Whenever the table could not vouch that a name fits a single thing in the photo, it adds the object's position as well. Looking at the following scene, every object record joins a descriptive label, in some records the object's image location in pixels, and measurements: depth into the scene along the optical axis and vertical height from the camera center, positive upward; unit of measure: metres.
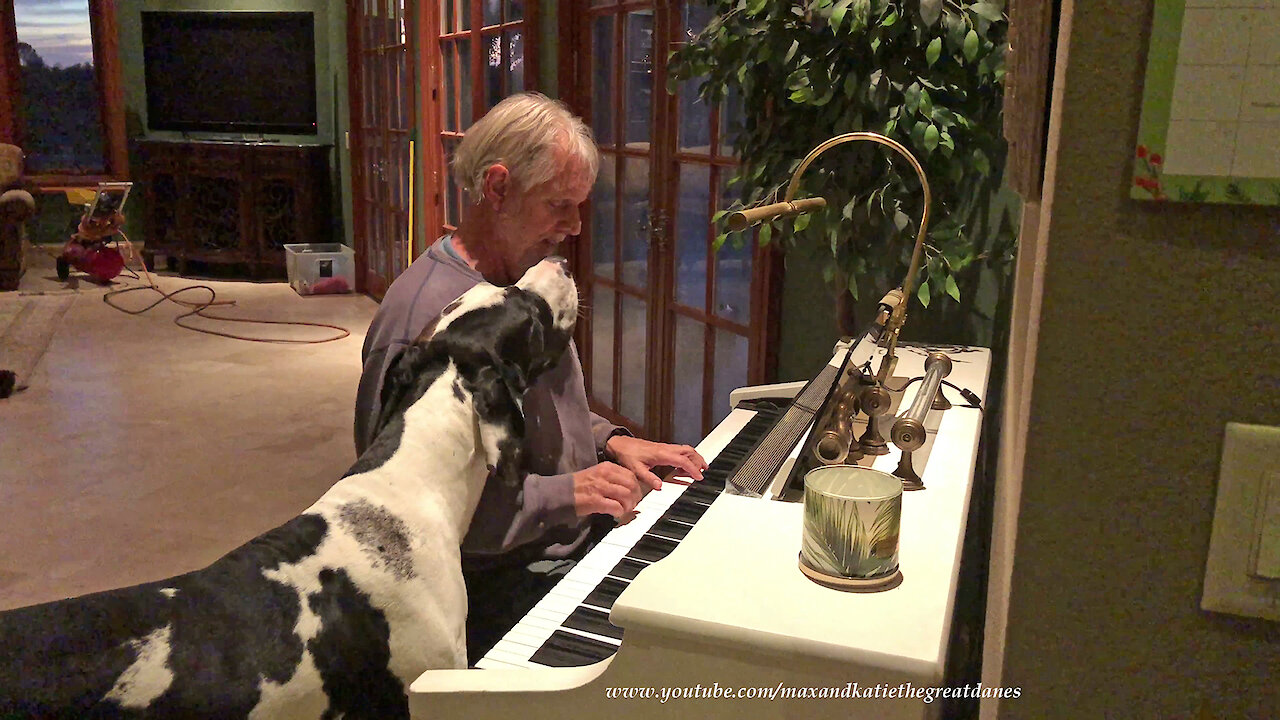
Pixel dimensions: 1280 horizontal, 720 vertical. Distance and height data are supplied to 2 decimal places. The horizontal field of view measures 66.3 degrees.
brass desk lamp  1.23 -0.34
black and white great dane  1.12 -0.56
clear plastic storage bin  7.32 -1.04
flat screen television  8.05 +0.48
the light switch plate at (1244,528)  0.57 -0.22
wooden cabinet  7.75 -0.55
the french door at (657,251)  2.96 -0.37
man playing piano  1.54 -0.41
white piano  0.81 -0.41
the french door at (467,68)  4.13 +0.29
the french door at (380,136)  6.05 -0.03
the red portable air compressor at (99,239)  7.09 -0.81
